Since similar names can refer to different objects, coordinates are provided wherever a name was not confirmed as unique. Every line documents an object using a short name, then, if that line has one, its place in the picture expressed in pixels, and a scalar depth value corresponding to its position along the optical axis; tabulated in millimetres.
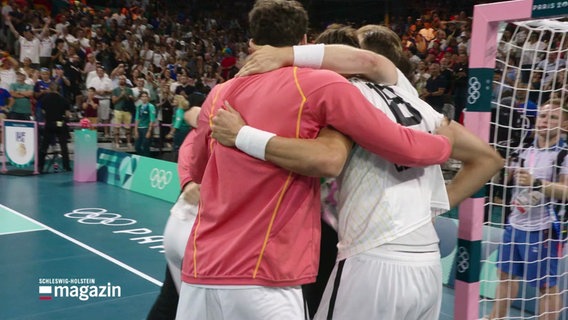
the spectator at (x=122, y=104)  13859
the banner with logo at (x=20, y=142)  11008
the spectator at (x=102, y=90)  14258
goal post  2371
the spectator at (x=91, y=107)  13961
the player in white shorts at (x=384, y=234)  1837
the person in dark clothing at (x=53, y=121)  11180
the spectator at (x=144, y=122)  13266
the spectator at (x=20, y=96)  11945
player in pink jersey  1704
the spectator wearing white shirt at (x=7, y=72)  12433
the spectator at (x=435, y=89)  11094
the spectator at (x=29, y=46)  14977
